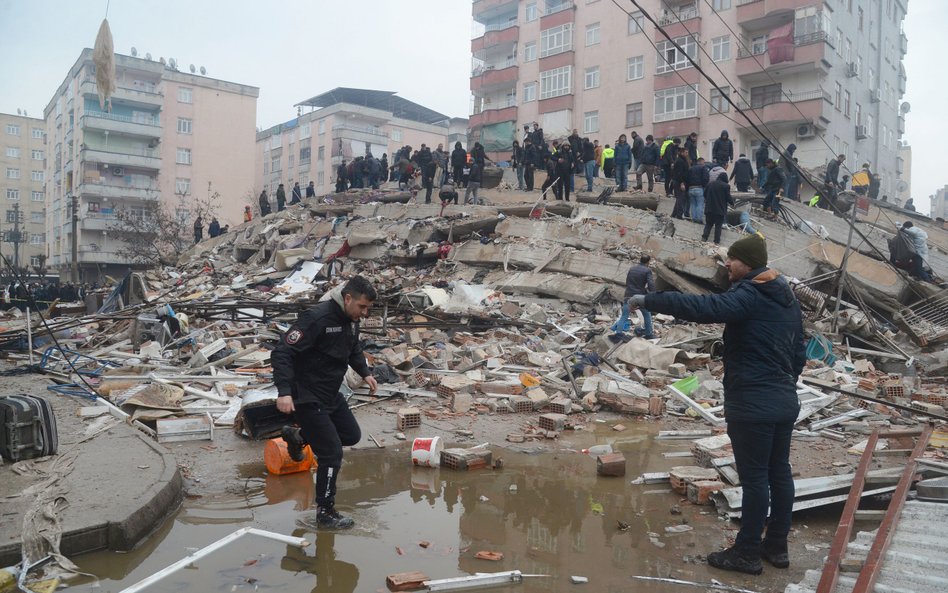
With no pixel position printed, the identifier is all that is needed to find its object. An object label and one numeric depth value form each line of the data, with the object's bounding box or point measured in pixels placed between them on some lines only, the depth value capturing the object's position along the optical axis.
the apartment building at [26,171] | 71.00
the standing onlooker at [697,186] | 15.59
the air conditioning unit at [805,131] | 30.83
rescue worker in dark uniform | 4.21
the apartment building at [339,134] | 58.59
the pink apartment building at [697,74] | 31.62
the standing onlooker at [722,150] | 17.48
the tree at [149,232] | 39.12
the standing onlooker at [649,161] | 18.75
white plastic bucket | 5.68
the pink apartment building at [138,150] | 50.09
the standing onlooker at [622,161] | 18.73
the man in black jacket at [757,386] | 3.57
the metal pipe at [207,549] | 3.17
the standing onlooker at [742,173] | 18.25
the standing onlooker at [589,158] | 19.81
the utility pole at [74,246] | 31.59
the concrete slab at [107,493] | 3.66
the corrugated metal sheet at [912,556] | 2.98
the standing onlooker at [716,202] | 14.30
